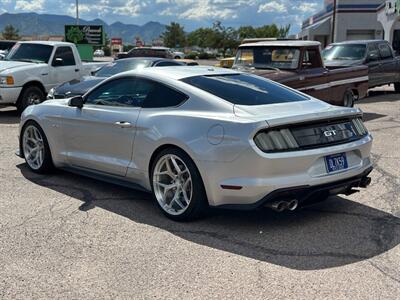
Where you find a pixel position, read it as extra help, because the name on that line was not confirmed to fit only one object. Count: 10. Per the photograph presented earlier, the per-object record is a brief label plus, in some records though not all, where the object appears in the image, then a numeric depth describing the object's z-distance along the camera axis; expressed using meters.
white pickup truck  12.36
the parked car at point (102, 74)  10.92
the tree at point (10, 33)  93.85
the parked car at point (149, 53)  25.38
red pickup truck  10.34
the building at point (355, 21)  49.97
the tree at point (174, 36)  102.25
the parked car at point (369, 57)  16.06
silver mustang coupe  4.59
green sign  36.78
